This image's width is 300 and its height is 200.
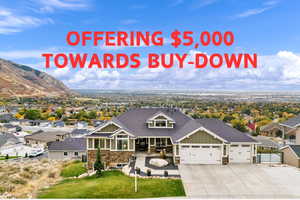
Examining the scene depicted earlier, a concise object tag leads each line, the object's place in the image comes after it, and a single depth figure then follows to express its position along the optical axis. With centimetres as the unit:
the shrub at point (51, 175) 2770
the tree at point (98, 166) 2168
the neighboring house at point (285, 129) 2716
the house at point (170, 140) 2300
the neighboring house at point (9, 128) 7775
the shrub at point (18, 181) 2486
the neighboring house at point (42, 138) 6077
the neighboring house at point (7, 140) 5281
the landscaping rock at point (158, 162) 2198
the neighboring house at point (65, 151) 4275
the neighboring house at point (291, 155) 2210
